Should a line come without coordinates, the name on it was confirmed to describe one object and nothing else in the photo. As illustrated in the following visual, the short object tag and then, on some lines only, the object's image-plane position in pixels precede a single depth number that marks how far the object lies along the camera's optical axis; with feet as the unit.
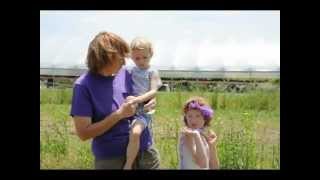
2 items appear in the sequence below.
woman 7.02
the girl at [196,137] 7.86
